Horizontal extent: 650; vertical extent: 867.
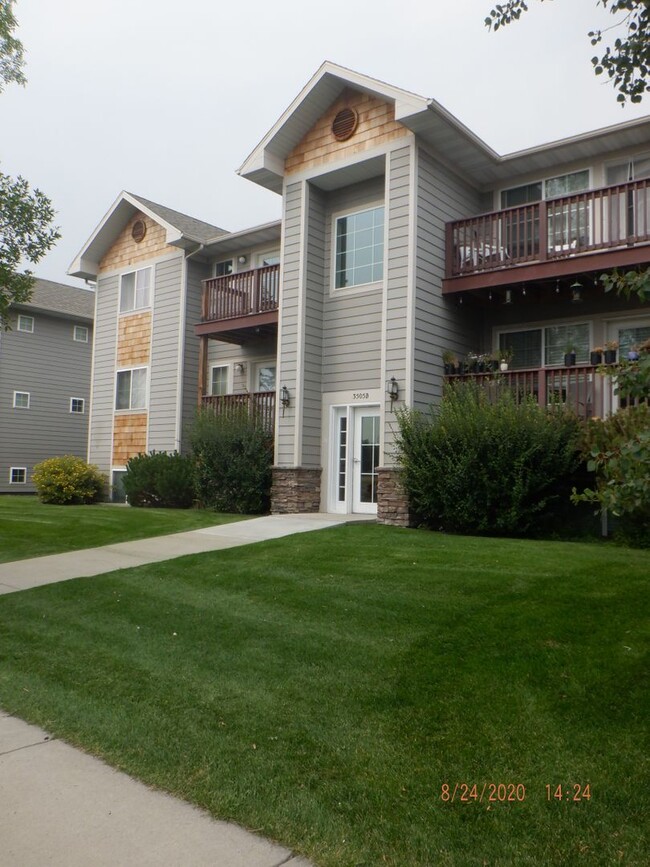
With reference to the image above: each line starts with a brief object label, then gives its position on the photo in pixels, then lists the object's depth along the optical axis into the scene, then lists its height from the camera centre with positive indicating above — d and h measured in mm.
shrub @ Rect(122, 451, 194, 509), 16578 -655
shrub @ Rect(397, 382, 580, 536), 10547 -62
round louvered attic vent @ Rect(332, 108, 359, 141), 14055 +6649
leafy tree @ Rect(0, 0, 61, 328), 11094 +3748
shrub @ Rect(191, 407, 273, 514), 14430 -131
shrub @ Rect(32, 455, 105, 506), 19000 -804
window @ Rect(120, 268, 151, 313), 20016 +4648
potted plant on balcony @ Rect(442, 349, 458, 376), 13227 +1818
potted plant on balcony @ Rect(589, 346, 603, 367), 11180 +1702
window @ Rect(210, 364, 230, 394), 19000 +2018
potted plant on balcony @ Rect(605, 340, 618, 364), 11070 +1766
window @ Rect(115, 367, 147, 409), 19797 +1793
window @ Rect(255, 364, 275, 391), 17984 +1981
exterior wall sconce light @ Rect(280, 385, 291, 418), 14258 +1180
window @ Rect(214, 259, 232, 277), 19203 +5052
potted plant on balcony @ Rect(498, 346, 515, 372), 12688 +1876
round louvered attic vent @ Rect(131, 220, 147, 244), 20094 +6307
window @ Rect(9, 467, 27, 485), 24766 -879
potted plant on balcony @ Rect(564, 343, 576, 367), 11688 +1717
